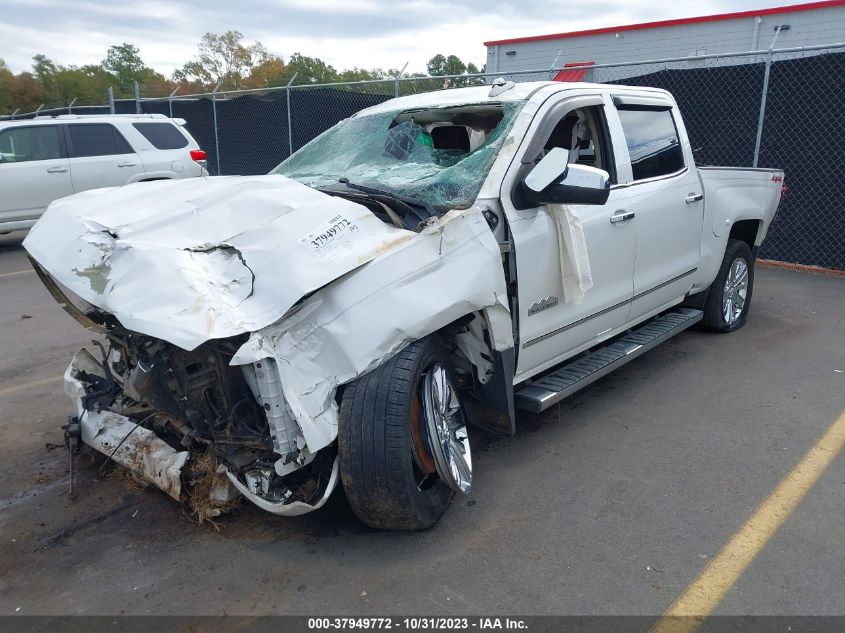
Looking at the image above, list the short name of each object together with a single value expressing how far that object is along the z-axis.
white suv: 10.53
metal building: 17.97
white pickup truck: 2.73
